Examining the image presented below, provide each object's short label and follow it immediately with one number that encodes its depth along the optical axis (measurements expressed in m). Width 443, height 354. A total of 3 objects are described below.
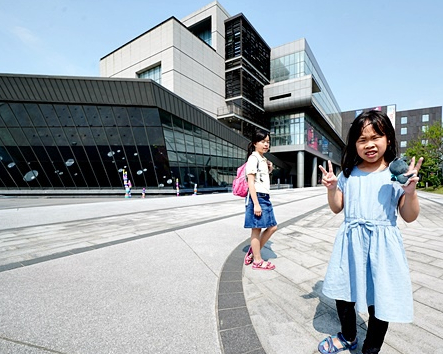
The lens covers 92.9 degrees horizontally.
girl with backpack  2.77
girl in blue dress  1.30
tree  33.75
